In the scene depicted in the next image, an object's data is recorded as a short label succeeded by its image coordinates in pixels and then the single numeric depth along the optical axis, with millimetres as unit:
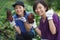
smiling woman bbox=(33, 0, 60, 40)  3295
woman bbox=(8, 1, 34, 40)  3849
